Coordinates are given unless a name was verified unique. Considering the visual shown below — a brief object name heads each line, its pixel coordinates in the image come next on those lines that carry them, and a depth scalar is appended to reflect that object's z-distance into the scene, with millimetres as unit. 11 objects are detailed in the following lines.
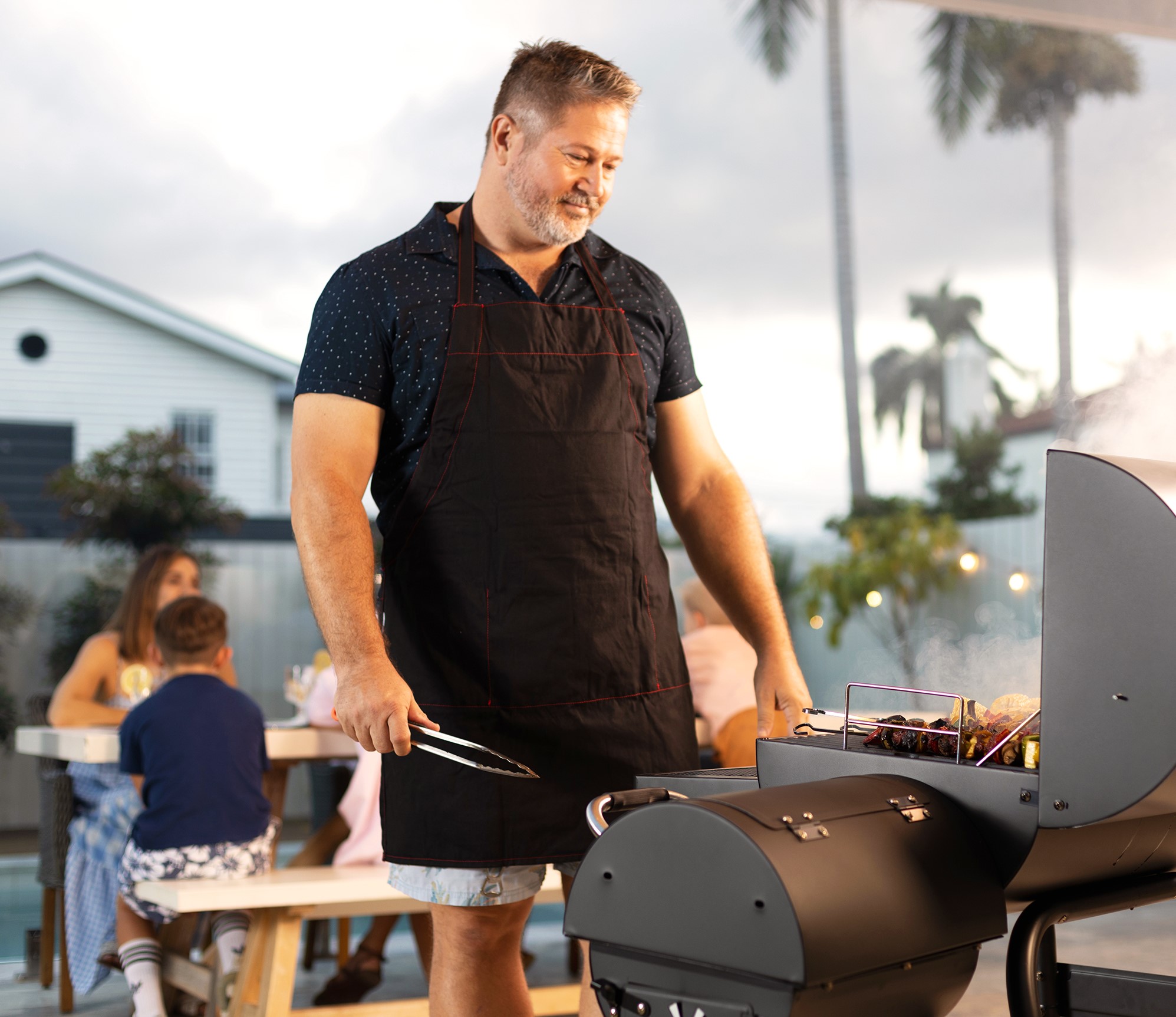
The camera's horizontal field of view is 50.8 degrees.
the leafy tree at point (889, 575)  7816
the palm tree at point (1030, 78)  9156
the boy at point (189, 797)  2918
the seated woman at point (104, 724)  3391
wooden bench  2699
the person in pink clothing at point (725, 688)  3471
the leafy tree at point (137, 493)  5996
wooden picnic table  3180
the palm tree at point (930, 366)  8633
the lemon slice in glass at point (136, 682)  3748
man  1604
